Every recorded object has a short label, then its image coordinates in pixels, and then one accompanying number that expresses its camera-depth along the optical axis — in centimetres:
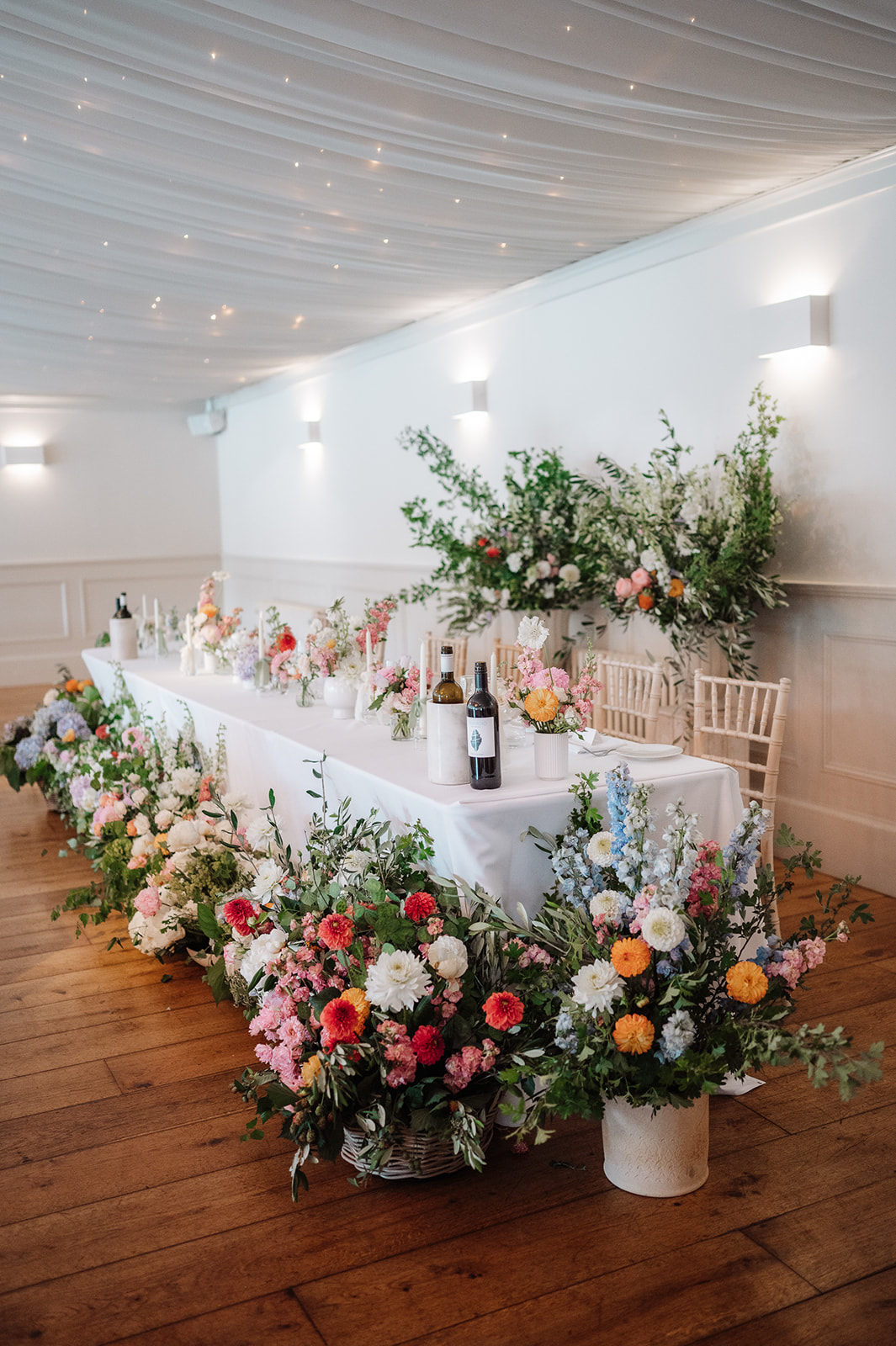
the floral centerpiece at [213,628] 493
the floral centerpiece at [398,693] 338
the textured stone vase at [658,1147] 234
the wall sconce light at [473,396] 652
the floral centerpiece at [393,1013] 231
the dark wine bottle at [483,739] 265
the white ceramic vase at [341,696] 375
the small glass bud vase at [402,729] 337
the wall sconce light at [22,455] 1020
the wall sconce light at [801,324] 432
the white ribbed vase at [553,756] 277
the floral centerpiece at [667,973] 215
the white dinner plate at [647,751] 300
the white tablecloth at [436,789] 258
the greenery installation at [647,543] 441
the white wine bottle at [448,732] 274
